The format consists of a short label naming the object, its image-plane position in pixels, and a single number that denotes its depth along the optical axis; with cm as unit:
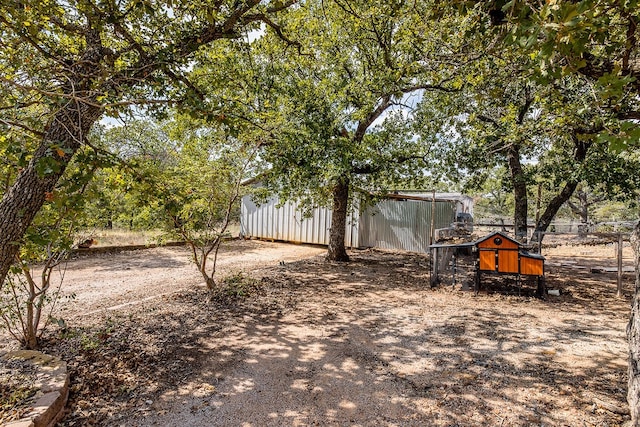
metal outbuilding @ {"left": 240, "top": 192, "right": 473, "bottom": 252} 1177
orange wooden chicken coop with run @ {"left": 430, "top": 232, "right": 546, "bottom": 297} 570
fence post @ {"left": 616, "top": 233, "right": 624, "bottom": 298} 568
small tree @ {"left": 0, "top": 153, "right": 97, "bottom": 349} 221
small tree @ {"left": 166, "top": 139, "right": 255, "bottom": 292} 497
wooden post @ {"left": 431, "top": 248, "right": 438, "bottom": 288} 652
